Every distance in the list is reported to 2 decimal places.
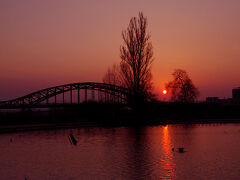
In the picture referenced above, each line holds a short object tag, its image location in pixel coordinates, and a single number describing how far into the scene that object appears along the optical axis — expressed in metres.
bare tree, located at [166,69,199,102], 76.31
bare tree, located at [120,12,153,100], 49.34
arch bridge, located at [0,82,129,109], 69.06
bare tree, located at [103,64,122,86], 75.86
